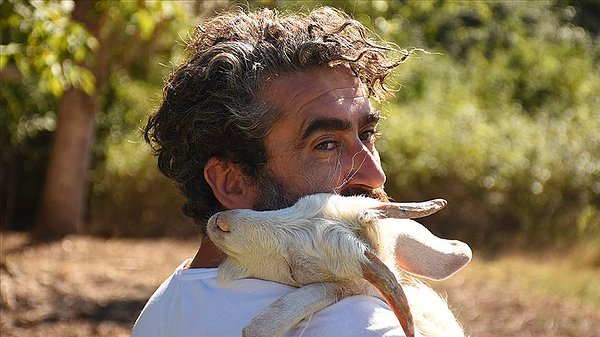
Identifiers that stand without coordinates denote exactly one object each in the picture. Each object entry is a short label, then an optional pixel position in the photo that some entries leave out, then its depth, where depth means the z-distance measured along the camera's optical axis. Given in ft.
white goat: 7.95
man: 8.42
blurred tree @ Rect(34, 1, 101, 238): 30.48
